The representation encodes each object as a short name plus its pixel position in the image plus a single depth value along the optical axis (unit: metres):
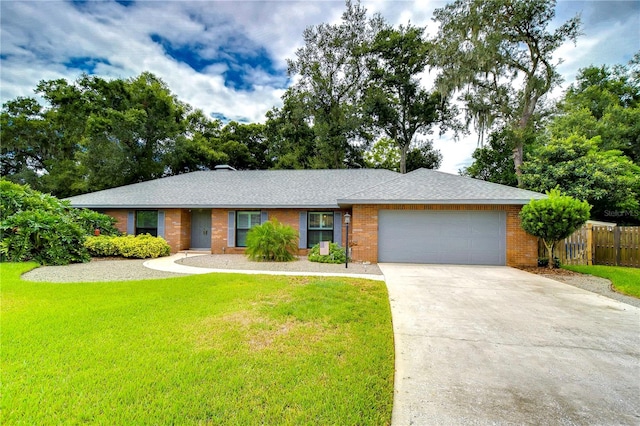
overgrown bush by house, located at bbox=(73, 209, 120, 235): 11.74
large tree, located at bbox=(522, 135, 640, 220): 13.31
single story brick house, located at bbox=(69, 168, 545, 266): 10.27
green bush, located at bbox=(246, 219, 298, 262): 10.61
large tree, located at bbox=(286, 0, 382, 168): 22.08
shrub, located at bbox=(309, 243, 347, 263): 10.44
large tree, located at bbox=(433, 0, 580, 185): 16.86
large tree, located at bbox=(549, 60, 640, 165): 18.89
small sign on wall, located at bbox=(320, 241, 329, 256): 10.52
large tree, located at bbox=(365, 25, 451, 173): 21.02
